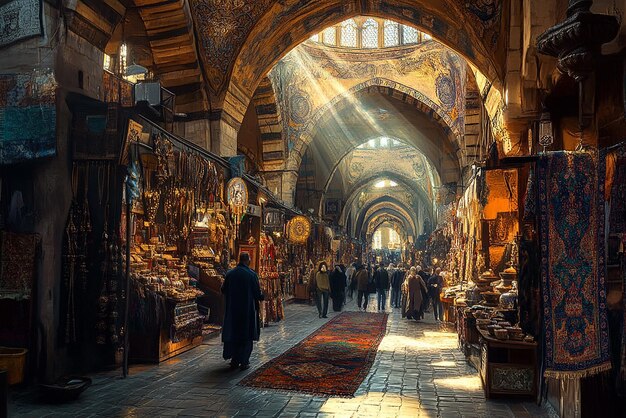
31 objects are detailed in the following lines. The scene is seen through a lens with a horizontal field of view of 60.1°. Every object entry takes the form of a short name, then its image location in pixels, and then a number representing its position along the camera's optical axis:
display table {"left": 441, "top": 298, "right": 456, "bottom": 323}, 10.40
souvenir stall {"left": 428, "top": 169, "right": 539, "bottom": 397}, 4.71
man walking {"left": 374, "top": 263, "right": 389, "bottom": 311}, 14.30
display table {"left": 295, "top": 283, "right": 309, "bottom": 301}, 15.84
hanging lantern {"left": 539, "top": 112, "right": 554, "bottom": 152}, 5.07
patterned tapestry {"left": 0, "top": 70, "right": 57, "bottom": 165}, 5.11
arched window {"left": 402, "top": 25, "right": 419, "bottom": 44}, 16.95
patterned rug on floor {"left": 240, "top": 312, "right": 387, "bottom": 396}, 5.10
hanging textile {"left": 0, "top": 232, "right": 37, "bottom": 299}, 4.99
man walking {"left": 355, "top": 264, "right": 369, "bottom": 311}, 13.78
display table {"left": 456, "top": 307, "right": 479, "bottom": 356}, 6.34
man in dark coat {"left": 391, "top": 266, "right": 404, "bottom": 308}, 14.67
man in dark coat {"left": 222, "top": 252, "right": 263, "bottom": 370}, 5.94
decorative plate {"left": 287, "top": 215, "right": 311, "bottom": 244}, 13.85
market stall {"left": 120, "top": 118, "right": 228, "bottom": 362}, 6.10
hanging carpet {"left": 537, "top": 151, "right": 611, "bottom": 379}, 3.58
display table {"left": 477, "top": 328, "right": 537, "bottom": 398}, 4.68
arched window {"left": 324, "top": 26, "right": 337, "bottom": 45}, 17.60
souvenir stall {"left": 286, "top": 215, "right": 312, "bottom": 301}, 13.91
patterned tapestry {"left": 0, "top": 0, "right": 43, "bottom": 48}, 5.31
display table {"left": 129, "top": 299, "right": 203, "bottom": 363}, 6.21
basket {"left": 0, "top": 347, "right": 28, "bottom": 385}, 4.71
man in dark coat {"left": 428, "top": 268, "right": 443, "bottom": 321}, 11.95
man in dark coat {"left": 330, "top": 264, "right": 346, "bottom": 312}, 13.12
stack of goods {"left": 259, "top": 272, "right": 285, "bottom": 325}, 10.09
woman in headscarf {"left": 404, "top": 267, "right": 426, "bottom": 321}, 11.17
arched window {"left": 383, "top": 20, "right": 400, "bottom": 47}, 17.38
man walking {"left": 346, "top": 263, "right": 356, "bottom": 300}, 16.45
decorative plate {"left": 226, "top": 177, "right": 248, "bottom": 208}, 8.58
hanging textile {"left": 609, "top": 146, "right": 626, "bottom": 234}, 3.43
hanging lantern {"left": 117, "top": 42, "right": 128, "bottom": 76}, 8.76
